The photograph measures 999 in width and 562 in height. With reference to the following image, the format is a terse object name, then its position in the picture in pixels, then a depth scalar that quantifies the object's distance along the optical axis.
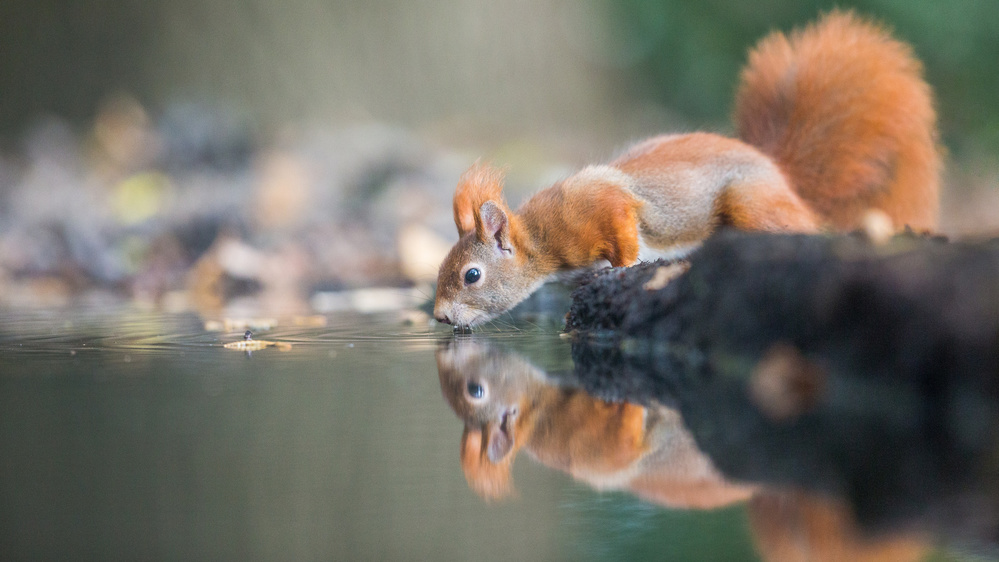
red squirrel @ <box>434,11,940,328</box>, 6.61
